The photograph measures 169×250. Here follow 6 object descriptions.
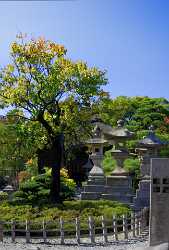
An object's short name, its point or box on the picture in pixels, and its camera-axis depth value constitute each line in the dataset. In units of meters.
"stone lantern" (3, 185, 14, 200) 36.48
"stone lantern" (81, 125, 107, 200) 28.80
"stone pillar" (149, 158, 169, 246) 13.16
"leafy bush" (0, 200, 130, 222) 21.49
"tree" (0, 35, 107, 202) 25.77
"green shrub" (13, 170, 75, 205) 26.20
